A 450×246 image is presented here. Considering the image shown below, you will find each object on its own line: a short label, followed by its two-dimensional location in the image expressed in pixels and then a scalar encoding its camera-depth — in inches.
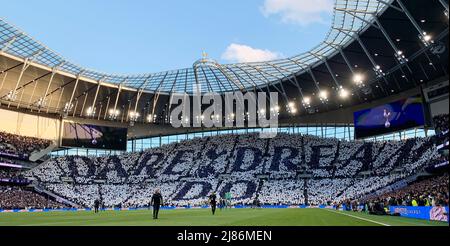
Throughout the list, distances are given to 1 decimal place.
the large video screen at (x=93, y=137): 3120.1
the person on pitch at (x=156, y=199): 897.5
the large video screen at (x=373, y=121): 2175.8
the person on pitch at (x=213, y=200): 1218.6
